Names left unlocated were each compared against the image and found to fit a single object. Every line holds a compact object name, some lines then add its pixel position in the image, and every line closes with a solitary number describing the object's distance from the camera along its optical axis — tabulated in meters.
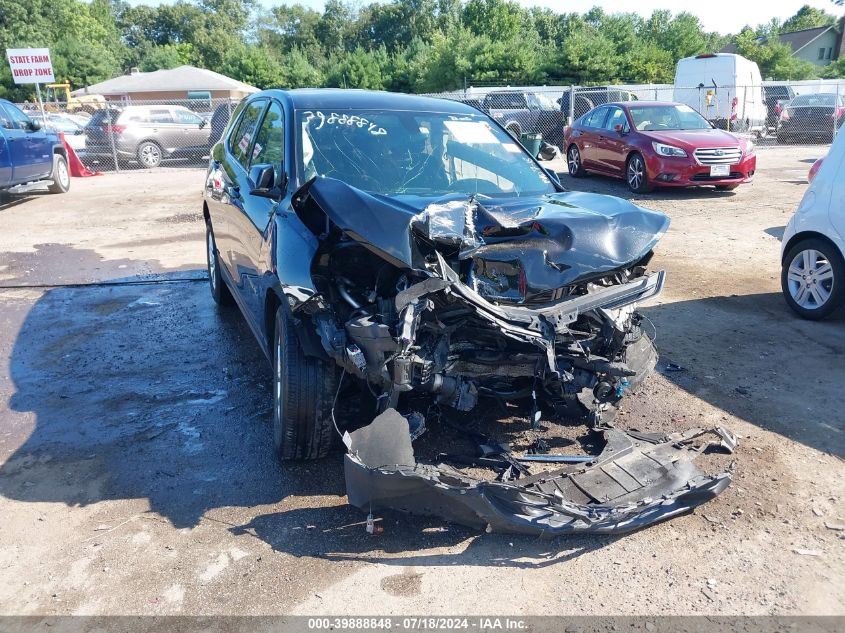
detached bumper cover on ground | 3.03
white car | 5.74
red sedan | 12.24
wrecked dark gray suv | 3.11
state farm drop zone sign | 17.98
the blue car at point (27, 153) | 12.18
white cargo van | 23.44
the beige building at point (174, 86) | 45.56
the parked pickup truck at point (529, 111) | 21.39
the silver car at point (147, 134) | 18.64
